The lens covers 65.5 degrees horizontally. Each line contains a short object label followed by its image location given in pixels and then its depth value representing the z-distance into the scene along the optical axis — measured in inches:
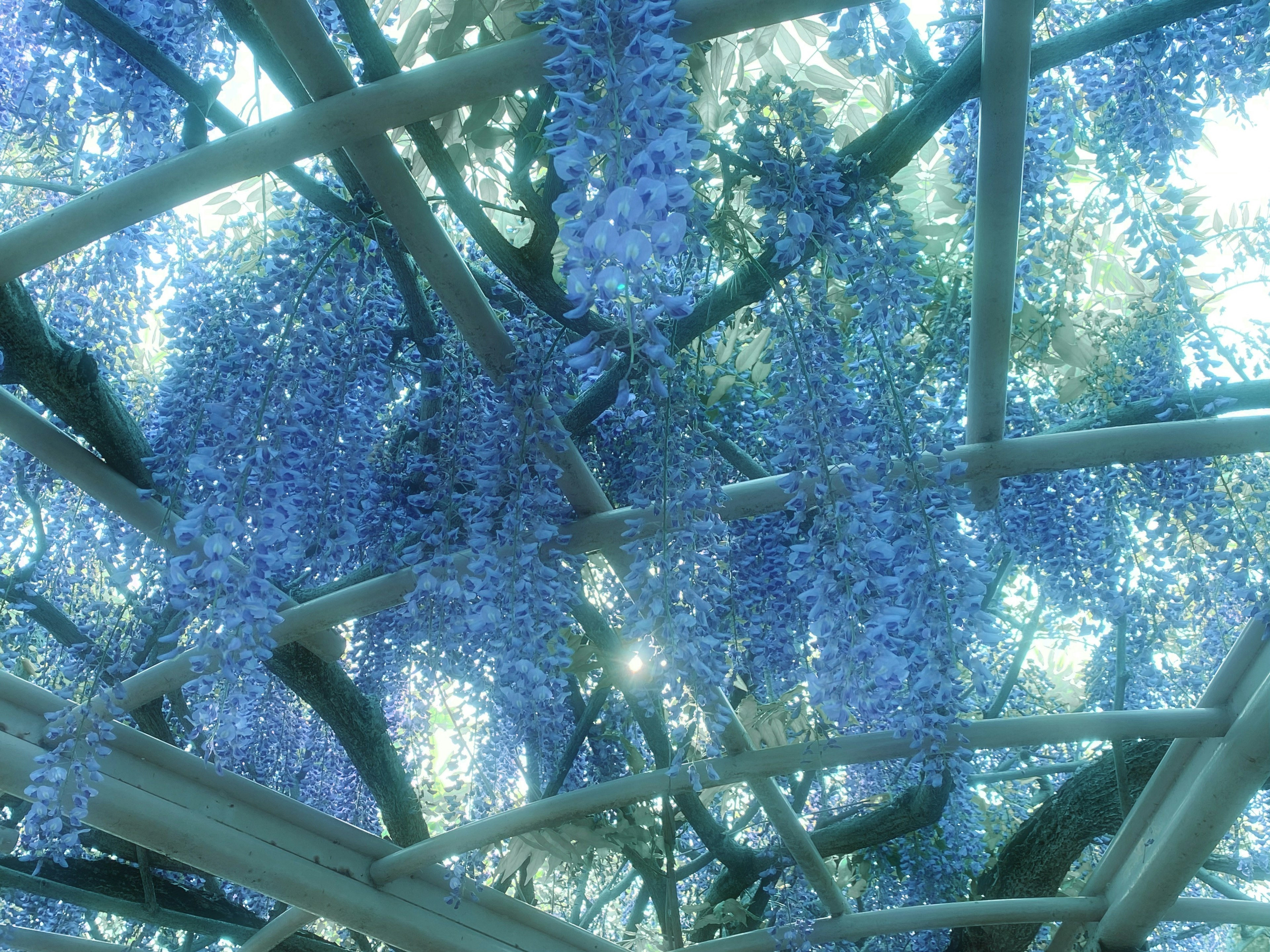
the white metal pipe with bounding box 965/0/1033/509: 72.7
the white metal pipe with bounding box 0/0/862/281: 66.3
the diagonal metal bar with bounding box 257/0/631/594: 67.8
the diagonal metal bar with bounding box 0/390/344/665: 92.7
